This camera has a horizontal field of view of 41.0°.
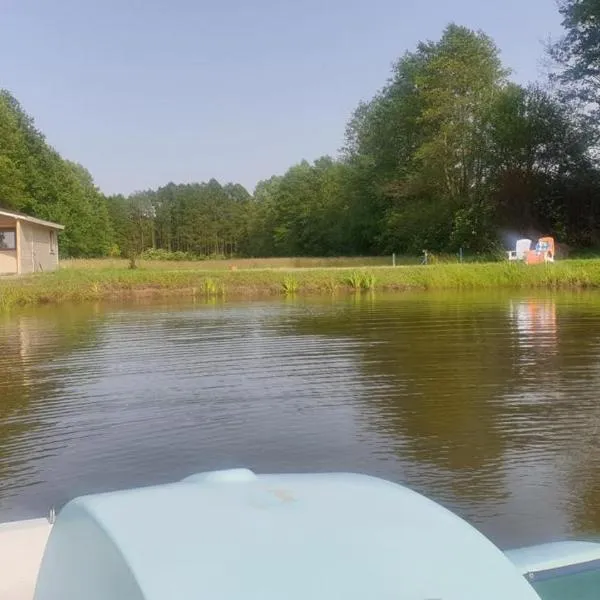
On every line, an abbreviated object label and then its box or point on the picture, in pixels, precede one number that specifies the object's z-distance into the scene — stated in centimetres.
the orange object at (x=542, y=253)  3322
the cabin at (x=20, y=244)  3195
